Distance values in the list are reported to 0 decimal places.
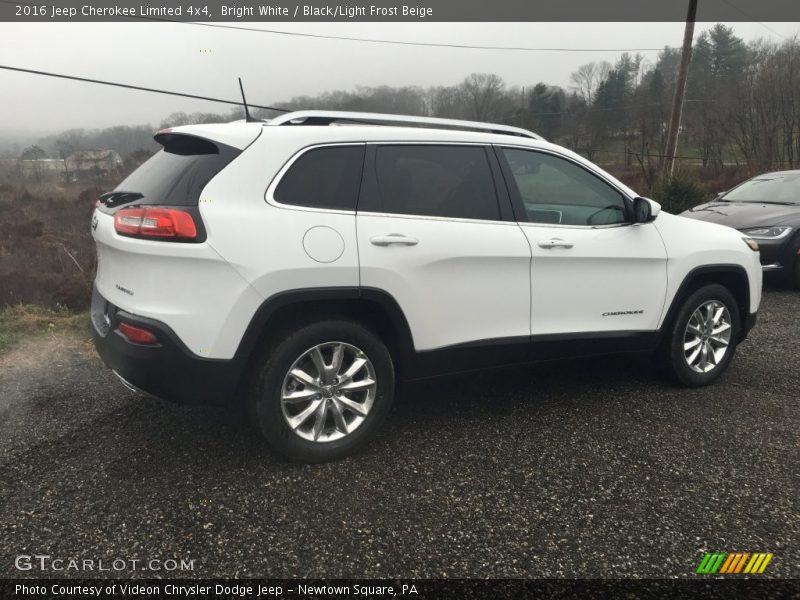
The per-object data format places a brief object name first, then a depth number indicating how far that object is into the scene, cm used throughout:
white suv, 270
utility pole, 1436
